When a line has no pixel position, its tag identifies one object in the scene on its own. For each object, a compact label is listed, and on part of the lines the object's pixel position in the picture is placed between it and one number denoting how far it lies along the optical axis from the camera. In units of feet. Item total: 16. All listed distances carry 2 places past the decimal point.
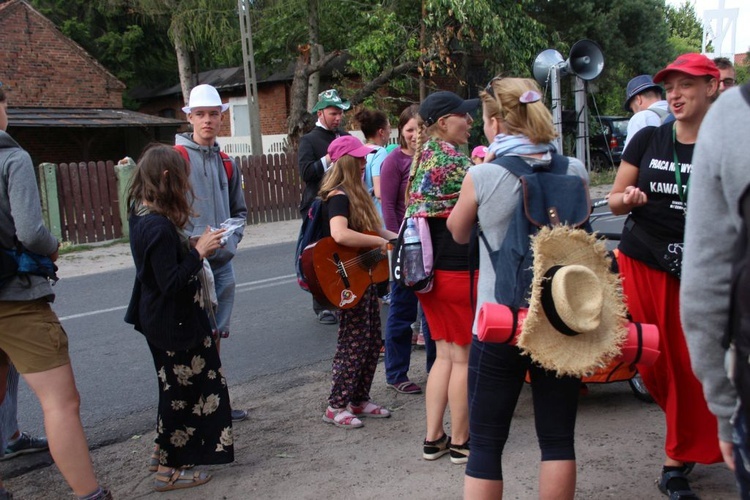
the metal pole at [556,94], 42.83
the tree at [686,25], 183.51
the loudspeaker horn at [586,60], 45.34
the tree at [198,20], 79.87
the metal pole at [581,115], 58.80
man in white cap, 14.82
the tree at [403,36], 70.74
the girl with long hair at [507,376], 9.47
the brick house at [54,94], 82.28
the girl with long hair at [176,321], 11.93
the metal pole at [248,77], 73.36
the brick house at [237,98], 102.89
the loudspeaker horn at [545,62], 45.29
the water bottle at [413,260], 12.40
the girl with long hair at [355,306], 14.92
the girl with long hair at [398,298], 17.15
